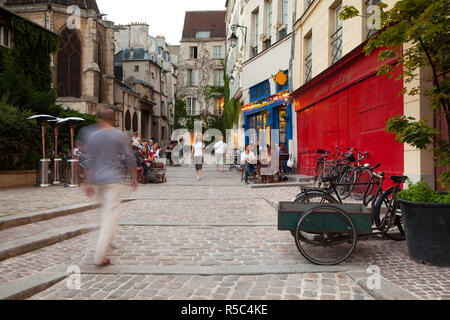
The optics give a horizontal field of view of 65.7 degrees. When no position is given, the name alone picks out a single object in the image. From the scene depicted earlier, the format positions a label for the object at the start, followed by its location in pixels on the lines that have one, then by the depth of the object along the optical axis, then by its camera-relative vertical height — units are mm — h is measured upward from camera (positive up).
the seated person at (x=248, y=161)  12727 -170
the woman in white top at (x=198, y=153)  14227 +139
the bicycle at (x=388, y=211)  4582 -725
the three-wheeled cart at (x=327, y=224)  3867 -763
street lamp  19528 +6807
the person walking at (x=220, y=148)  19141 +462
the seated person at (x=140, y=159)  12488 -94
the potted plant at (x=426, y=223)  3656 -721
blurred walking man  3779 -171
